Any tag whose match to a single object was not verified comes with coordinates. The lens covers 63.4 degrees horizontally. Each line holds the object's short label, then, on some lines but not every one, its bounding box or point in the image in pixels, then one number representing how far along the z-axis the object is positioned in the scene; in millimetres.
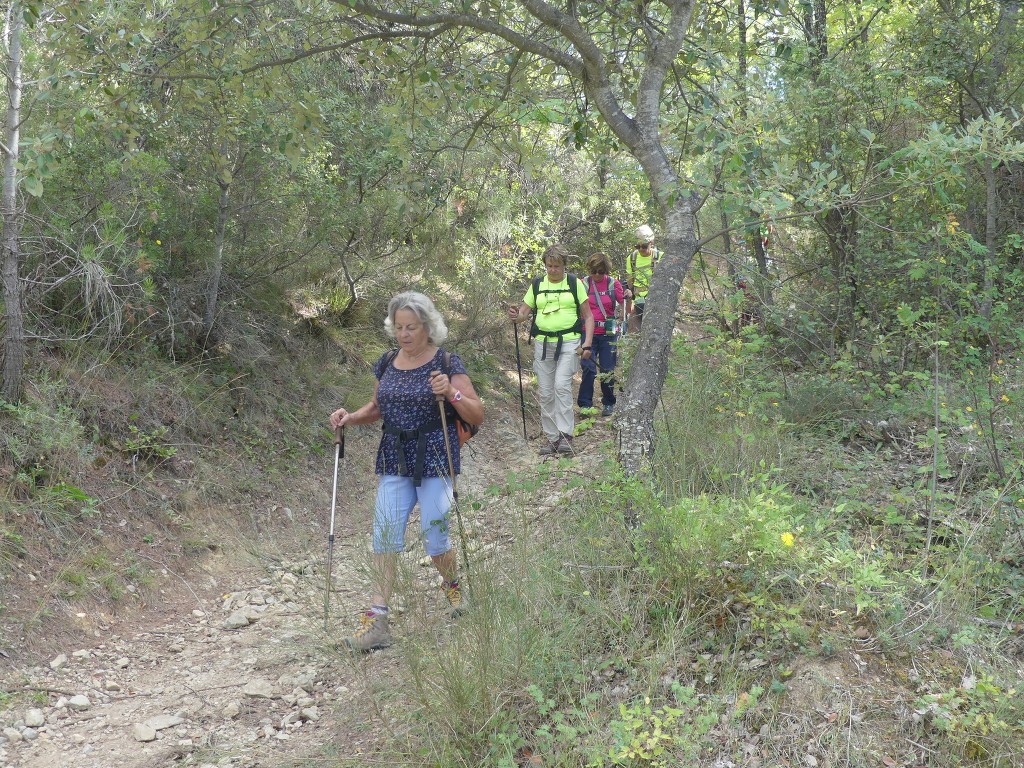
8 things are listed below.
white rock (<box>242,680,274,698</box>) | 4516
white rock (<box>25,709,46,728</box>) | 4242
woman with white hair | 4691
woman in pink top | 9156
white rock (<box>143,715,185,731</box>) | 4215
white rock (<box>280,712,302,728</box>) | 4199
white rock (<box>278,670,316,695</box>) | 4545
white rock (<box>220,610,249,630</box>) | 5570
